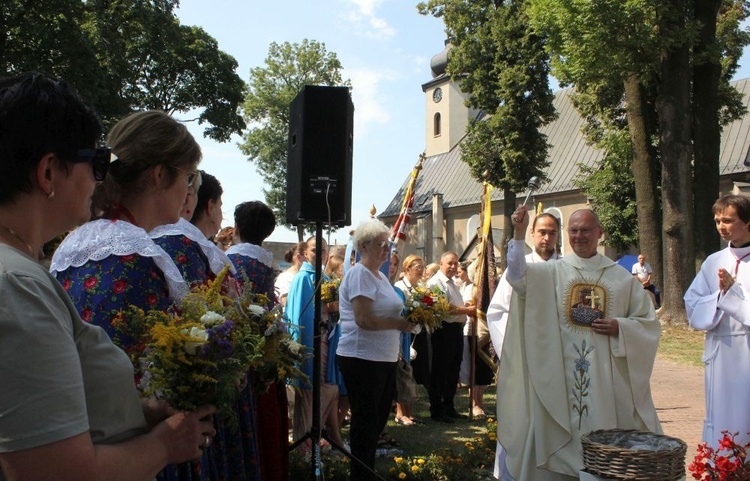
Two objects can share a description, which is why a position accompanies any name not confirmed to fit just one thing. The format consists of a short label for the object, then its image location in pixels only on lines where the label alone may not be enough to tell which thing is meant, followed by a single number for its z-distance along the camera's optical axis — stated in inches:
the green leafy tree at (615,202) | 1200.8
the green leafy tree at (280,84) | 1640.0
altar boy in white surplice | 201.2
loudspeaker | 214.4
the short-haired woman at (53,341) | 45.6
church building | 1364.4
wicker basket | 135.1
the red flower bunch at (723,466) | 140.5
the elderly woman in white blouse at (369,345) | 197.2
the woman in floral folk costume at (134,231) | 83.0
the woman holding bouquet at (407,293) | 325.4
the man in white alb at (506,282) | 230.2
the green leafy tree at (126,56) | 733.3
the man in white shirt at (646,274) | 770.8
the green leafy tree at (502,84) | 1140.5
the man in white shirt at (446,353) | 344.8
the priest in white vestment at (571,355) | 196.5
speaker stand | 200.6
